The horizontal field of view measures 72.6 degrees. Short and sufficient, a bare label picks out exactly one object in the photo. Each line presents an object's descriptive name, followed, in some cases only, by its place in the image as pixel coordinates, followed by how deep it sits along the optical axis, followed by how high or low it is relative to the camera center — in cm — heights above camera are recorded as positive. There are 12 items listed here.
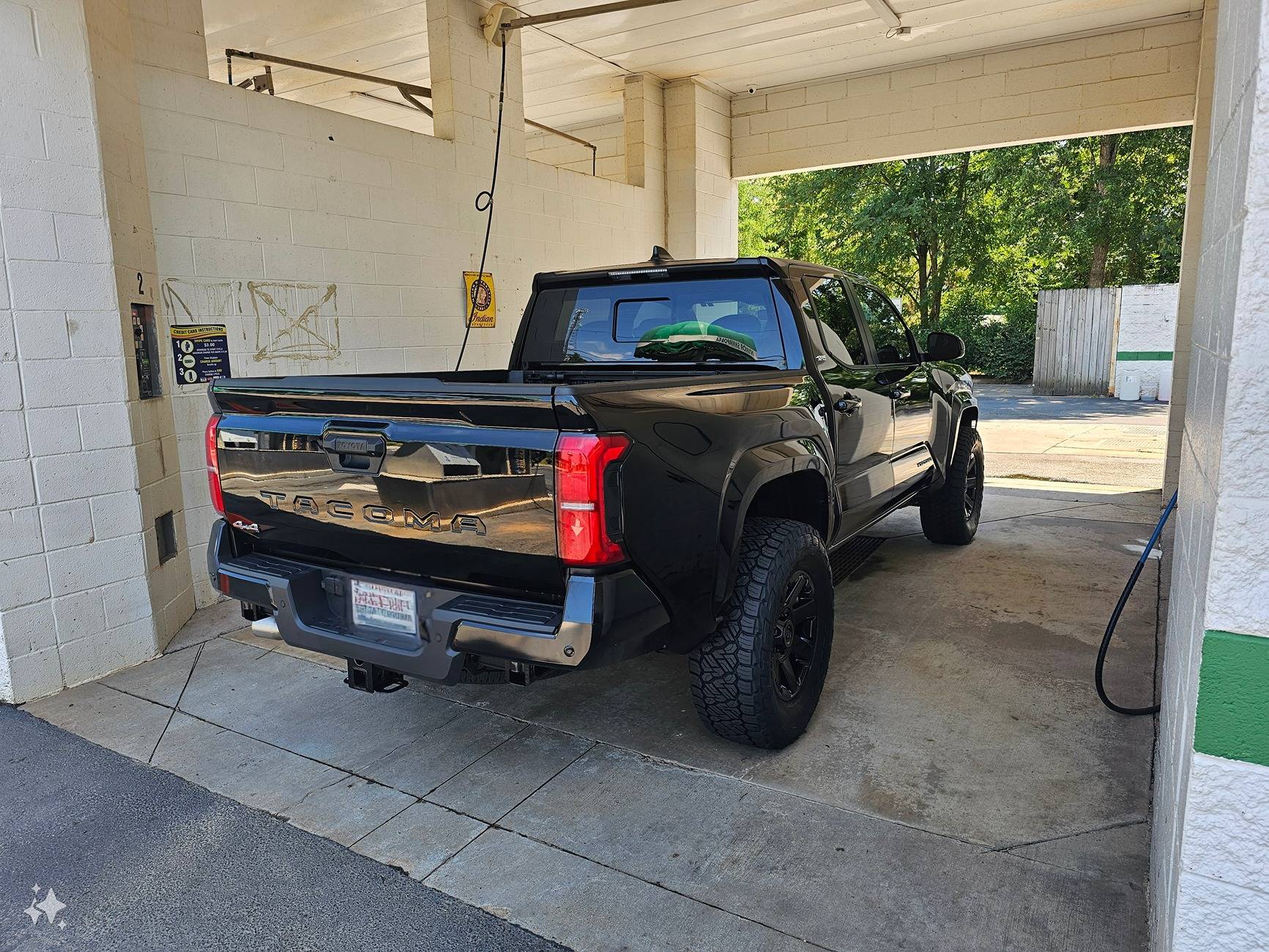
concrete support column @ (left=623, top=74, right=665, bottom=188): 888 +210
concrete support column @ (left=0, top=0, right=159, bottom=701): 370 -15
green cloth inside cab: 371 -5
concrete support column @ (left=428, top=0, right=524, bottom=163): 636 +195
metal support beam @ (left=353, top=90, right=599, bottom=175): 816 +229
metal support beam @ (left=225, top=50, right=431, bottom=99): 696 +226
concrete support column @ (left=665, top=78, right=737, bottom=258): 907 +177
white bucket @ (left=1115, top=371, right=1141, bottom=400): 1628 -117
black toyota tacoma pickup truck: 235 -51
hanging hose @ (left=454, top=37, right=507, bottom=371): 666 +103
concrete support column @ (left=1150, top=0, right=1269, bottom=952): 129 -45
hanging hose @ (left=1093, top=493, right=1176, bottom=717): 336 -127
